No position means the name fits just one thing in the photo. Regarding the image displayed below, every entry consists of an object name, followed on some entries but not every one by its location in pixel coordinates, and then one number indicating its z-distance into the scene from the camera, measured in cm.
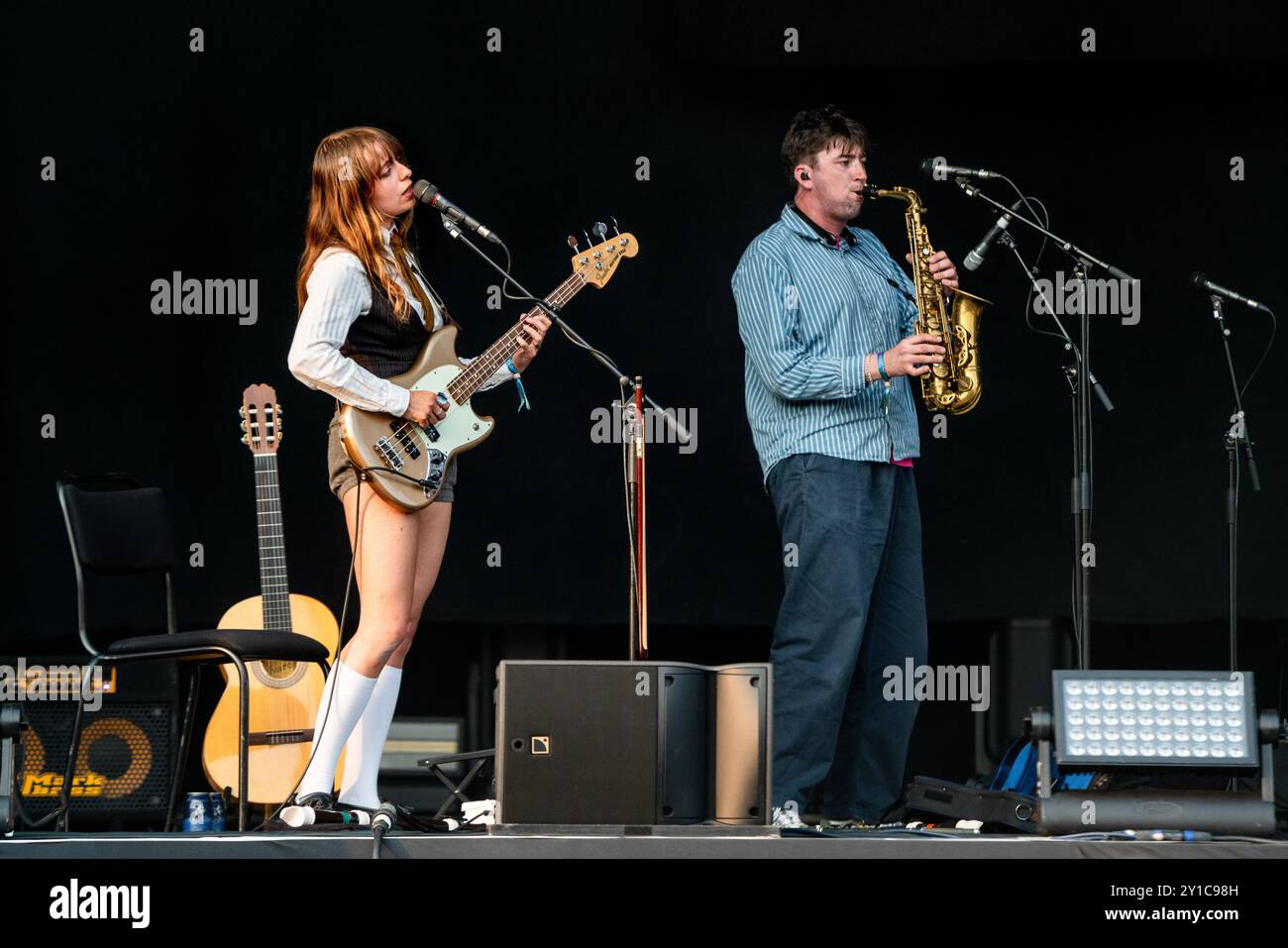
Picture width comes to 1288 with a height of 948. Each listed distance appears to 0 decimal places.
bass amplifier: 1005
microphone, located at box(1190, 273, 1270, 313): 1013
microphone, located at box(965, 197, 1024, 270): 926
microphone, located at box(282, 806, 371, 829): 811
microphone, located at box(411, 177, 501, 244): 886
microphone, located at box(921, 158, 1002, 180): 941
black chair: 870
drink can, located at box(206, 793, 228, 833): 1010
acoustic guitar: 1046
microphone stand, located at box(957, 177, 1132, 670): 929
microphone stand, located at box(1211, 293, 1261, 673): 1023
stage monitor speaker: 723
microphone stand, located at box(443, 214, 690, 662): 812
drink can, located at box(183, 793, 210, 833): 1007
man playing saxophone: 930
